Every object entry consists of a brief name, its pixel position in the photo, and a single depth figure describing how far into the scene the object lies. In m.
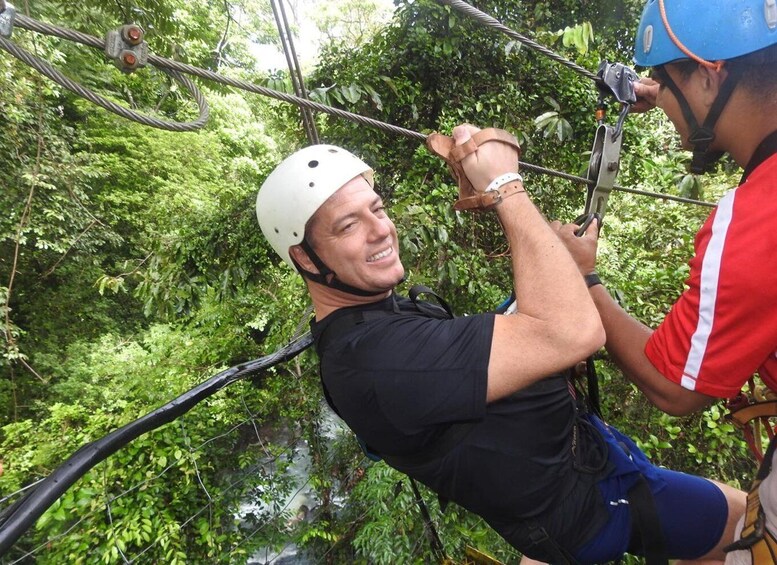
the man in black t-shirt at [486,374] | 1.03
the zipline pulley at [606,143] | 1.40
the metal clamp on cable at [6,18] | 1.23
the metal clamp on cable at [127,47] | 1.44
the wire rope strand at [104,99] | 1.34
